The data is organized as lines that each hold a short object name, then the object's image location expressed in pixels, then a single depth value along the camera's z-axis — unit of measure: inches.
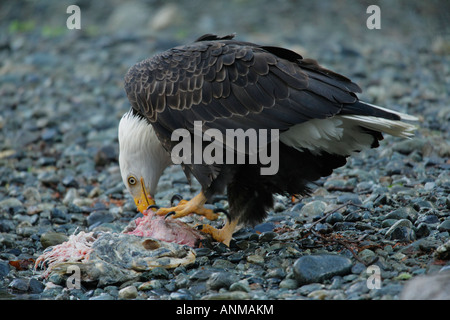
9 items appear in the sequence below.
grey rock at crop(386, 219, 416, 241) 375.9
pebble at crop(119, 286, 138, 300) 338.6
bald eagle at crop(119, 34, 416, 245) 373.7
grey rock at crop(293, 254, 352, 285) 330.3
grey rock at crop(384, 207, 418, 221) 412.5
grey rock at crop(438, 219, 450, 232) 375.8
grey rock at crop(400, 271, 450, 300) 268.0
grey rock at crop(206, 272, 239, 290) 338.6
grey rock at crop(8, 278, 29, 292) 361.4
